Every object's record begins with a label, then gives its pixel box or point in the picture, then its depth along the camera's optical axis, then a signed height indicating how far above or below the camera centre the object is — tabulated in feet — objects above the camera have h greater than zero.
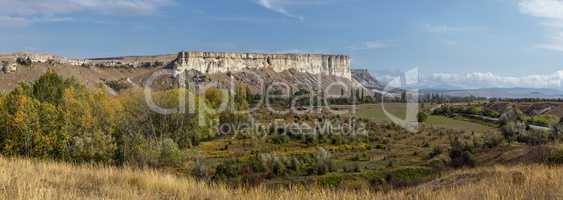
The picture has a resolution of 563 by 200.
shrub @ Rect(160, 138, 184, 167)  96.12 -13.10
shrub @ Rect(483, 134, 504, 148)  121.39 -13.24
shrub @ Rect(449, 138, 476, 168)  100.41 -14.90
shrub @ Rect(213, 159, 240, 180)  100.01 -17.56
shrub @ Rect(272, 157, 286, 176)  108.17 -17.98
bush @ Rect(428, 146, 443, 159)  127.03 -17.02
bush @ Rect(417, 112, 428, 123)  232.18 -13.24
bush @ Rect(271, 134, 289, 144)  182.59 -18.77
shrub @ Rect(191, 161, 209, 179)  82.42 -14.44
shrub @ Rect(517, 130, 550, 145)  110.52 -11.40
